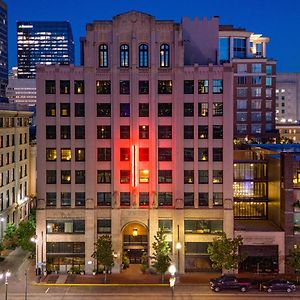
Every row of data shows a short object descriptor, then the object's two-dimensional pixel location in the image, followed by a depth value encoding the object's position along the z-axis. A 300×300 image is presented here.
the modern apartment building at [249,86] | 148.88
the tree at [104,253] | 75.56
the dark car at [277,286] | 70.25
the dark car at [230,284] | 70.50
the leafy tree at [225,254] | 74.44
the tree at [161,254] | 74.12
